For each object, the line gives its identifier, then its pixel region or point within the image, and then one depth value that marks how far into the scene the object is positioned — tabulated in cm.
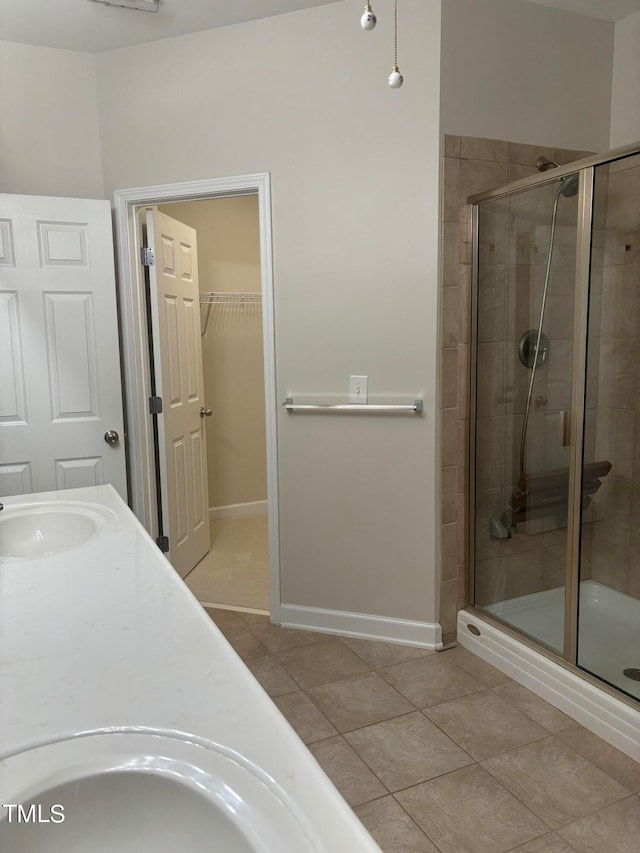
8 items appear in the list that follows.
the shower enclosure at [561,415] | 228
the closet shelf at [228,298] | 447
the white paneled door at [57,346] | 274
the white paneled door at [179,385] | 316
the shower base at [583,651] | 208
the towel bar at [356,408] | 260
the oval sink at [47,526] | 167
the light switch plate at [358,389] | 268
